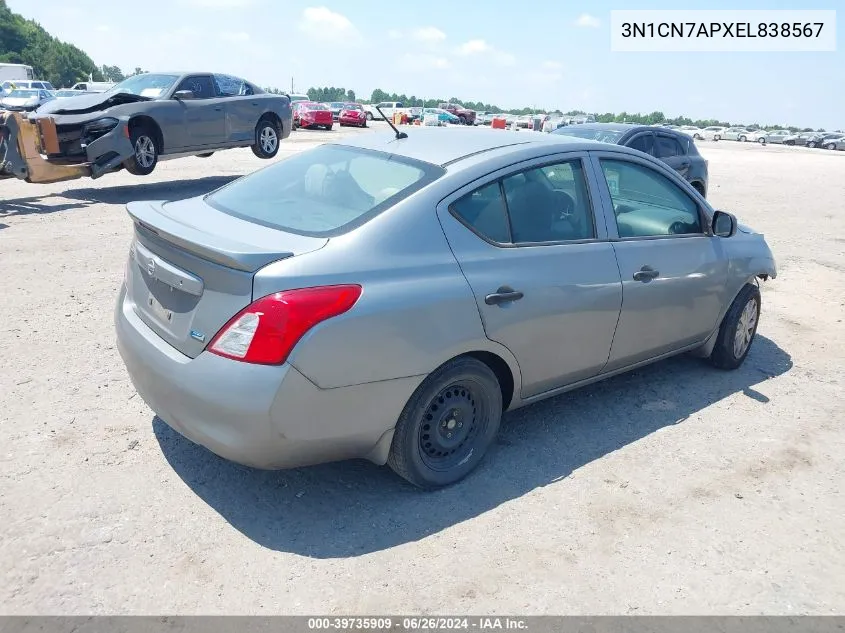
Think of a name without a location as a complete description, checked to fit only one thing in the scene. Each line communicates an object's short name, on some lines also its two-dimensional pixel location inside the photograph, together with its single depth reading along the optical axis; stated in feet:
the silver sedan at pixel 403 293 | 9.05
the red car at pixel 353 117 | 125.59
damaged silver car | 34.09
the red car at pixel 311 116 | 105.40
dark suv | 33.47
